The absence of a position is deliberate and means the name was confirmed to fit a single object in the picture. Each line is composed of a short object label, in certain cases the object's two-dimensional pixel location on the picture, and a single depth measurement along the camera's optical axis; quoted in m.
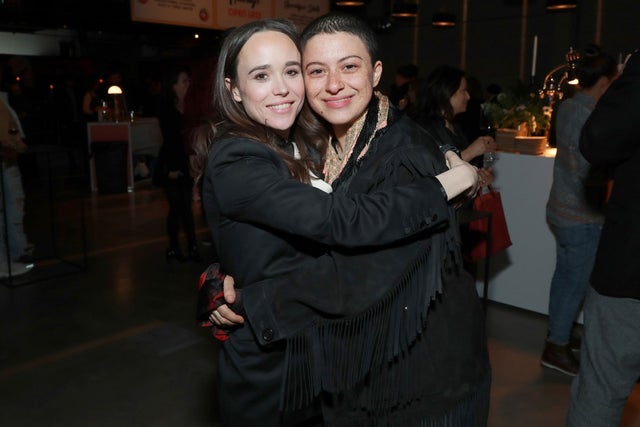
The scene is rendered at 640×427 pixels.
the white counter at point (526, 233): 3.70
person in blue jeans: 2.91
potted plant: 3.79
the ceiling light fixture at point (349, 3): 7.26
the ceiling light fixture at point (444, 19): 10.64
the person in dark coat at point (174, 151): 4.85
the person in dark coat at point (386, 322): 1.27
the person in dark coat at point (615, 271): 1.68
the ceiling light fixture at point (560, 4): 7.75
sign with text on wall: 6.28
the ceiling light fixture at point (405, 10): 9.60
